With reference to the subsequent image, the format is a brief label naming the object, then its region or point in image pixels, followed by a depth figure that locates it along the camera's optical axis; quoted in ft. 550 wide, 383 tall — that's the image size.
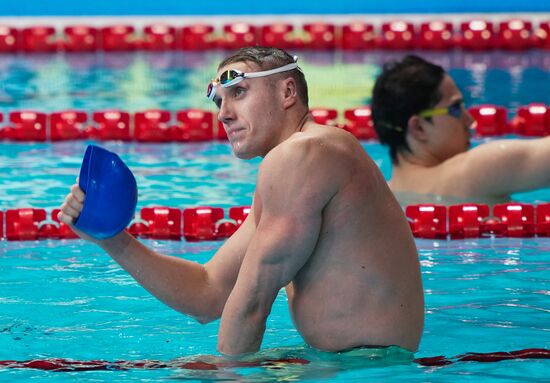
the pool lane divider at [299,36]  69.92
